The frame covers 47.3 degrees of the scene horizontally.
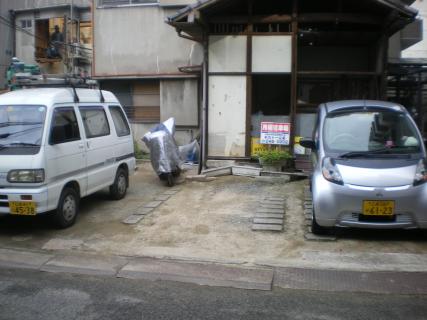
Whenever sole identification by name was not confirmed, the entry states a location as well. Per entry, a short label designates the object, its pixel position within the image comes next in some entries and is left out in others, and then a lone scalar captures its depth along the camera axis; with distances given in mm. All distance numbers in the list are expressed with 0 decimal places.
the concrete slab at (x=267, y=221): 7445
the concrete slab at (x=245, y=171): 10812
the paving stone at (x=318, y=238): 6625
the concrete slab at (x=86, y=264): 5828
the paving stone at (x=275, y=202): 8477
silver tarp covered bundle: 10273
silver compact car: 6277
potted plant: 10688
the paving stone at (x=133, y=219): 7797
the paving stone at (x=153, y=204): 8672
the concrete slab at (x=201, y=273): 5391
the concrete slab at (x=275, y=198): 8821
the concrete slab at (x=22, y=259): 6039
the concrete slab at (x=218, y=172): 10906
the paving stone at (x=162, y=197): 9234
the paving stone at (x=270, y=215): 7711
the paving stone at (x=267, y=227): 7148
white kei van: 6703
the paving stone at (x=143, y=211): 8227
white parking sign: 11242
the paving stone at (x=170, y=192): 9688
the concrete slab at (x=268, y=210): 8007
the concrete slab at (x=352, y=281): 5125
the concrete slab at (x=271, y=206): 8250
